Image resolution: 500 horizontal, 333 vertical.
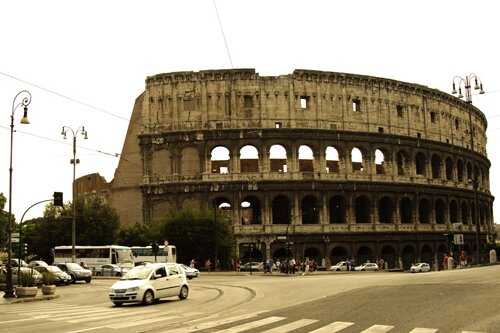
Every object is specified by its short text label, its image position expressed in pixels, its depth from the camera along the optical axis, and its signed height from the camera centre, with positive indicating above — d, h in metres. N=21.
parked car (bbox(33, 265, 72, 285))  30.69 -1.90
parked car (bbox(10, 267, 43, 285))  24.66 -1.55
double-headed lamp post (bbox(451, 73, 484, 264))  35.41 +8.76
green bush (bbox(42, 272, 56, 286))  22.68 -1.52
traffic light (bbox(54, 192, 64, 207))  28.67 +2.14
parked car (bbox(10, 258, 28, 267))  36.44 -1.38
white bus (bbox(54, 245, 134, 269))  44.44 -1.23
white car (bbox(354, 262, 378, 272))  46.75 -2.95
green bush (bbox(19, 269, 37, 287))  20.86 -1.40
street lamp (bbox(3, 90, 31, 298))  20.25 +1.10
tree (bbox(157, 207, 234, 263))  45.28 +0.15
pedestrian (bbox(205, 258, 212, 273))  44.52 -2.18
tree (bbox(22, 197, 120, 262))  55.00 +1.36
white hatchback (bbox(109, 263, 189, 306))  16.38 -1.39
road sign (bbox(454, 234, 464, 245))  35.94 -0.69
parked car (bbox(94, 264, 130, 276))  41.12 -2.27
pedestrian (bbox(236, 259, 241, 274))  42.34 -2.32
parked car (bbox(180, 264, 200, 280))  35.00 -2.22
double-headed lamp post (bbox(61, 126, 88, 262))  38.19 +5.57
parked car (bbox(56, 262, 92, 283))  33.53 -1.90
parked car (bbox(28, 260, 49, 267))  32.88 -1.32
